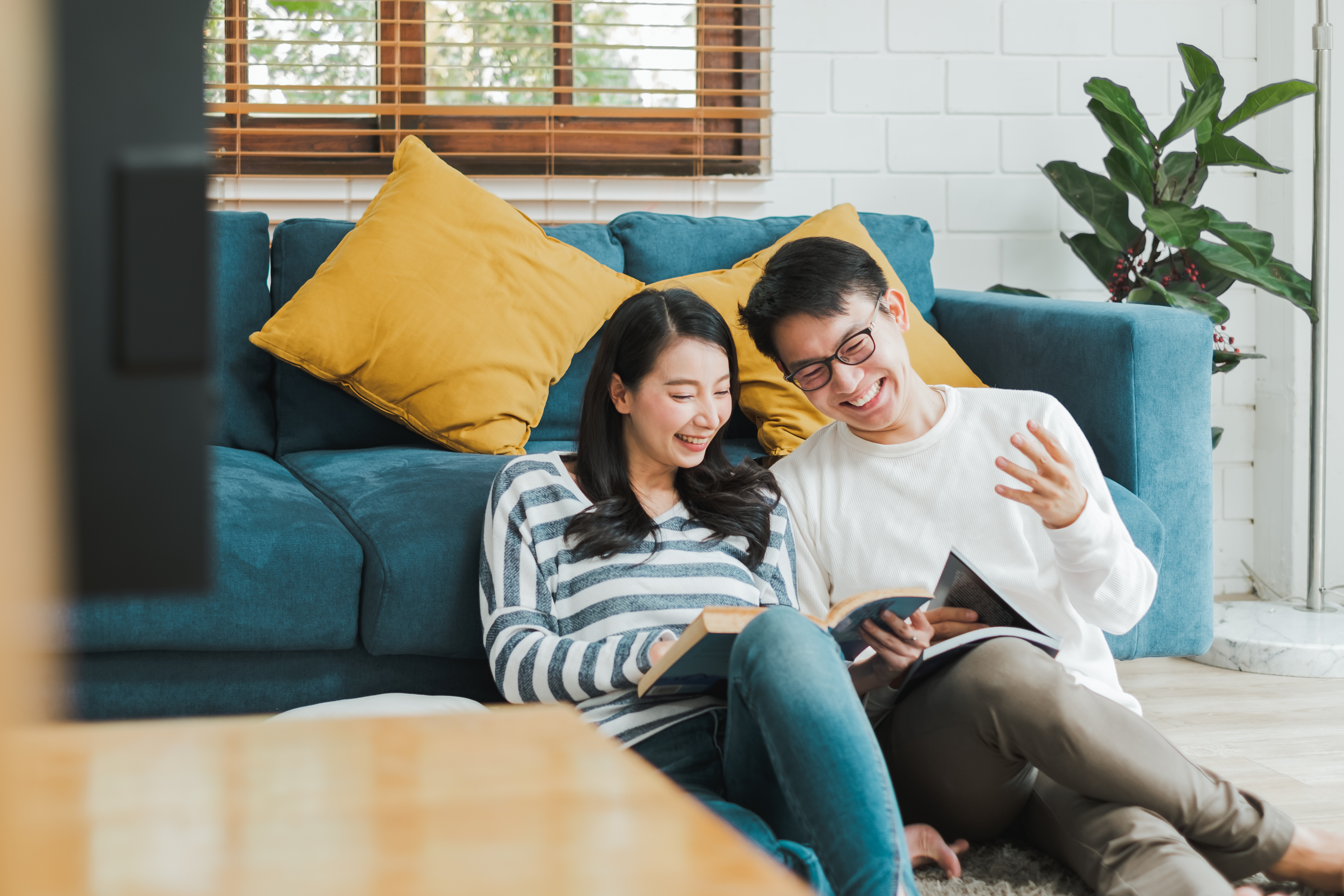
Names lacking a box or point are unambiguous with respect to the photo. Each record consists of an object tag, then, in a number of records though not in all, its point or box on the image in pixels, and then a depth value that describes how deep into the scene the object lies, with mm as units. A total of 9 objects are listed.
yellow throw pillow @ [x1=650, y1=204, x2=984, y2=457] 4178
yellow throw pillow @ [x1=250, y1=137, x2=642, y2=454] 4117
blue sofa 3683
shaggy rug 3535
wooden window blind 4696
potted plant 4519
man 3445
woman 3281
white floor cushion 3579
